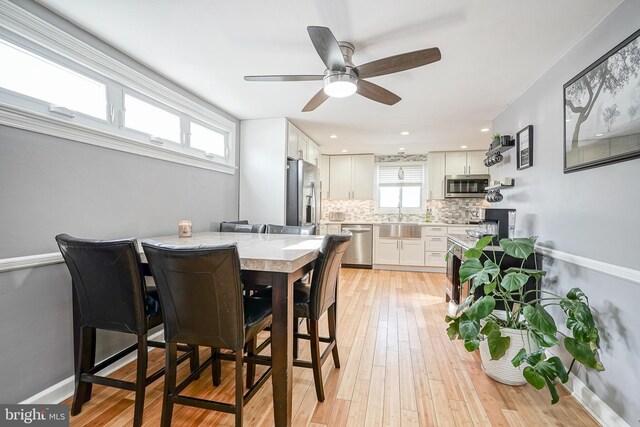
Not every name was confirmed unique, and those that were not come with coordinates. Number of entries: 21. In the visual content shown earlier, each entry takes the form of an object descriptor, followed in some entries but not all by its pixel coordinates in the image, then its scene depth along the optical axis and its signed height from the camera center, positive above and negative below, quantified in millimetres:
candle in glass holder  2465 -171
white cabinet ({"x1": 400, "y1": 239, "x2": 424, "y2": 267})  5504 -781
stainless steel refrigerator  3863 +247
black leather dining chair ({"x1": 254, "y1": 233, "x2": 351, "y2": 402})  1651 -516
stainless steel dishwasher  5746 -700
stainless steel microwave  5508 +495
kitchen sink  5512 -381
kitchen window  6176 +503
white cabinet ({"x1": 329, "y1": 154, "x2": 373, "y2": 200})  6152 +698
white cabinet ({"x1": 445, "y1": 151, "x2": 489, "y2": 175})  5648 +935
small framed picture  2625 +602
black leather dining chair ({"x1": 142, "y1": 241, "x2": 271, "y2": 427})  1240 -428
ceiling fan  1639 +906
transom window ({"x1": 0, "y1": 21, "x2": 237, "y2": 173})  1630 +755
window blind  6172 +748
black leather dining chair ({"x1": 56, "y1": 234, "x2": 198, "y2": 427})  1408 -482
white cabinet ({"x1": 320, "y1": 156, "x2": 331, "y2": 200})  6324 +738
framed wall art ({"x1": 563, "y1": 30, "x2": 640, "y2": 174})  1495 +584
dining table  1401 -465
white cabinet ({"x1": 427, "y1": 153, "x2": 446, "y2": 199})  5816 +733
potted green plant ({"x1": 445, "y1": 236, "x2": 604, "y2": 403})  1612 -728
